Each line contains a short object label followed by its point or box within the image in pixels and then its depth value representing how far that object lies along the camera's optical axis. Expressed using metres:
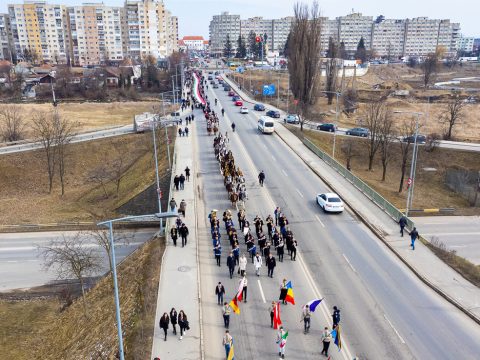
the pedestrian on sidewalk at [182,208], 26.19
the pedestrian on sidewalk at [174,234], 23.08
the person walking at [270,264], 19.21
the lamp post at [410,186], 28.97
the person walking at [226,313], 15.82
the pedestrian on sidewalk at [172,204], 25.74
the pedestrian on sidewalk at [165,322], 15.25
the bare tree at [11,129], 57.22
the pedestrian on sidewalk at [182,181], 31.52
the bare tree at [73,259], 21.89
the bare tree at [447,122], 58.03
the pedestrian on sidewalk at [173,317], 15.45
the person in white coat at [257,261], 19.28
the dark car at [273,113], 63.44
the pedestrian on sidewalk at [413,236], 22.80
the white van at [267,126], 50.67
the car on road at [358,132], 55.06
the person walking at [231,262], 19.12
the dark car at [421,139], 48.16
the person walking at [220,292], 17.20
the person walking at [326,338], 14.37
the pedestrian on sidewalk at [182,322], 15.33
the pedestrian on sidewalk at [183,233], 22.70
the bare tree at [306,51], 58.75
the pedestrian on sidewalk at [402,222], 24.47
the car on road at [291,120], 59.62
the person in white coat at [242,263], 19.48
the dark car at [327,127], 57.38
